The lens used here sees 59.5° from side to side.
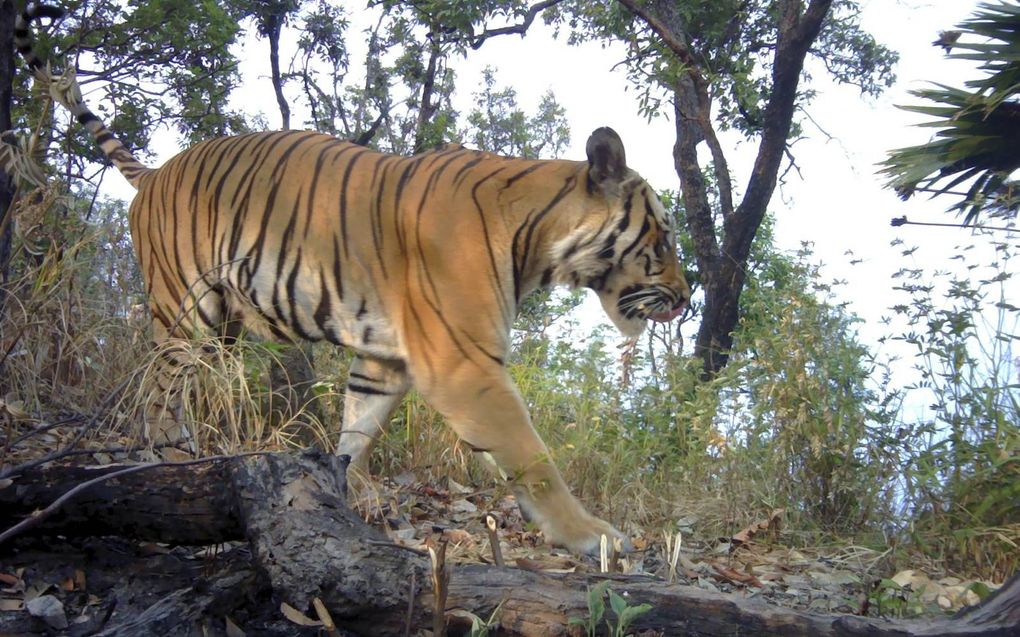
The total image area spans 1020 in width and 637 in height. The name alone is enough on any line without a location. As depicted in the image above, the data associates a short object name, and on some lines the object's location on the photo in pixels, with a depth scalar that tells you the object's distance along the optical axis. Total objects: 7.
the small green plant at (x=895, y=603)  2.54
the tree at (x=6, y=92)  4.16
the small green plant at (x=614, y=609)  1.87
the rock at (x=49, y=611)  2.26
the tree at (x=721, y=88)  8.23
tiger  3.53
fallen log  1.98
